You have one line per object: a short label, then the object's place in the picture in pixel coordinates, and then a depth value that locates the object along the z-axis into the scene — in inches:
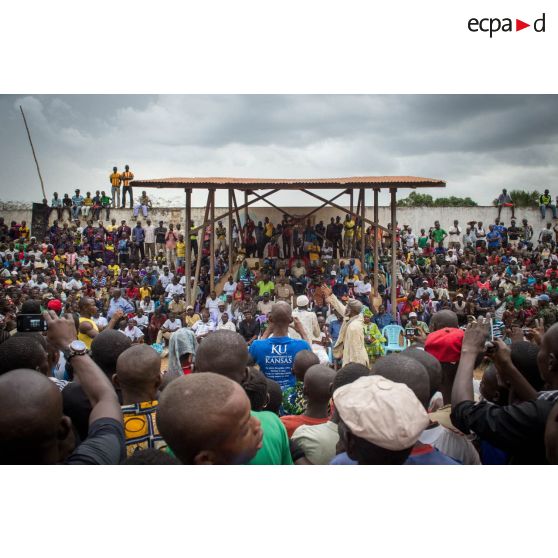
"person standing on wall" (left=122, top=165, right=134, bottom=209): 878.2
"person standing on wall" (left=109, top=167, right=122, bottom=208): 885.2
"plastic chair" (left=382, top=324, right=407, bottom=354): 474.5
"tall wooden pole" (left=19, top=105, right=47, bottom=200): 599.8
